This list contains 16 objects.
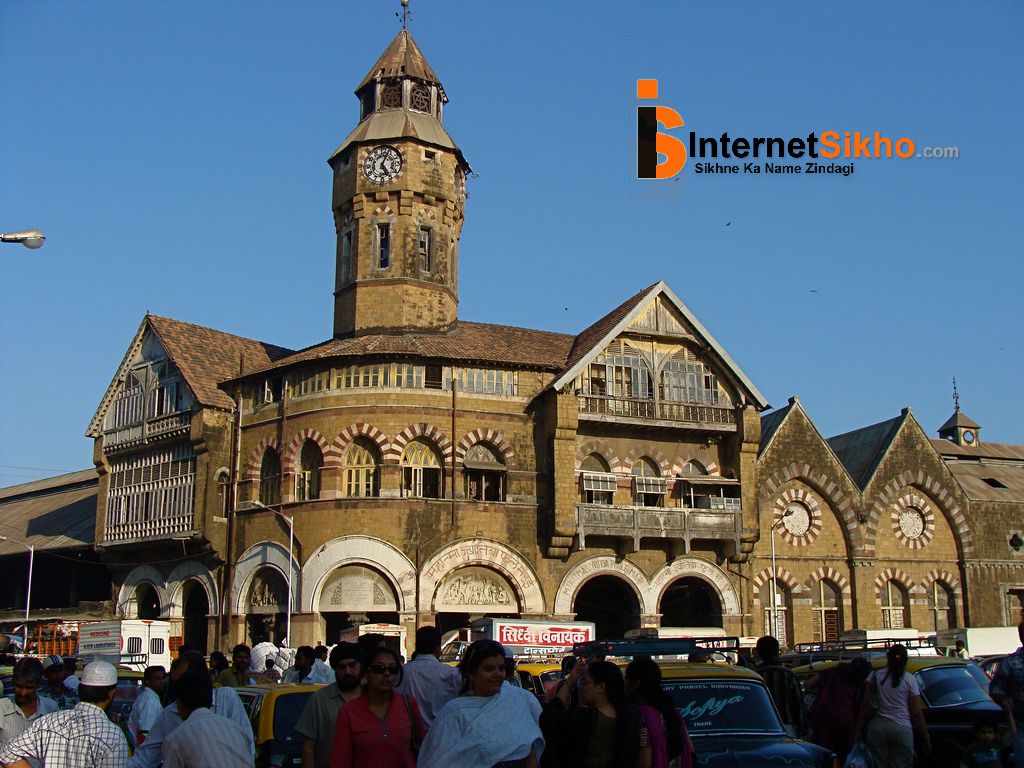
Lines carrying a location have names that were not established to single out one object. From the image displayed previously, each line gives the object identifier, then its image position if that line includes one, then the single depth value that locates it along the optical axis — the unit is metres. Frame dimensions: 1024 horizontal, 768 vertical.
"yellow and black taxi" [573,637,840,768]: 10.68
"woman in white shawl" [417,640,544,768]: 7.46
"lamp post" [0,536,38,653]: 42.79
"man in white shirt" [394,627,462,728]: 9.88
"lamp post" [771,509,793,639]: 46.31
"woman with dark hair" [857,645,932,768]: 12.79
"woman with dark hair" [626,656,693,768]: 9.05
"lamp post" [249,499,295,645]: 39.59
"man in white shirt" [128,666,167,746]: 13.02
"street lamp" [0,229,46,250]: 19.45
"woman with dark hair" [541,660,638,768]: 8.70
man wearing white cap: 7.91
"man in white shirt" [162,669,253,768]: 7.92
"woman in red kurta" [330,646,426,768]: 8.16
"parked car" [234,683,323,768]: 13.00
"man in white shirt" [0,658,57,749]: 10.20
